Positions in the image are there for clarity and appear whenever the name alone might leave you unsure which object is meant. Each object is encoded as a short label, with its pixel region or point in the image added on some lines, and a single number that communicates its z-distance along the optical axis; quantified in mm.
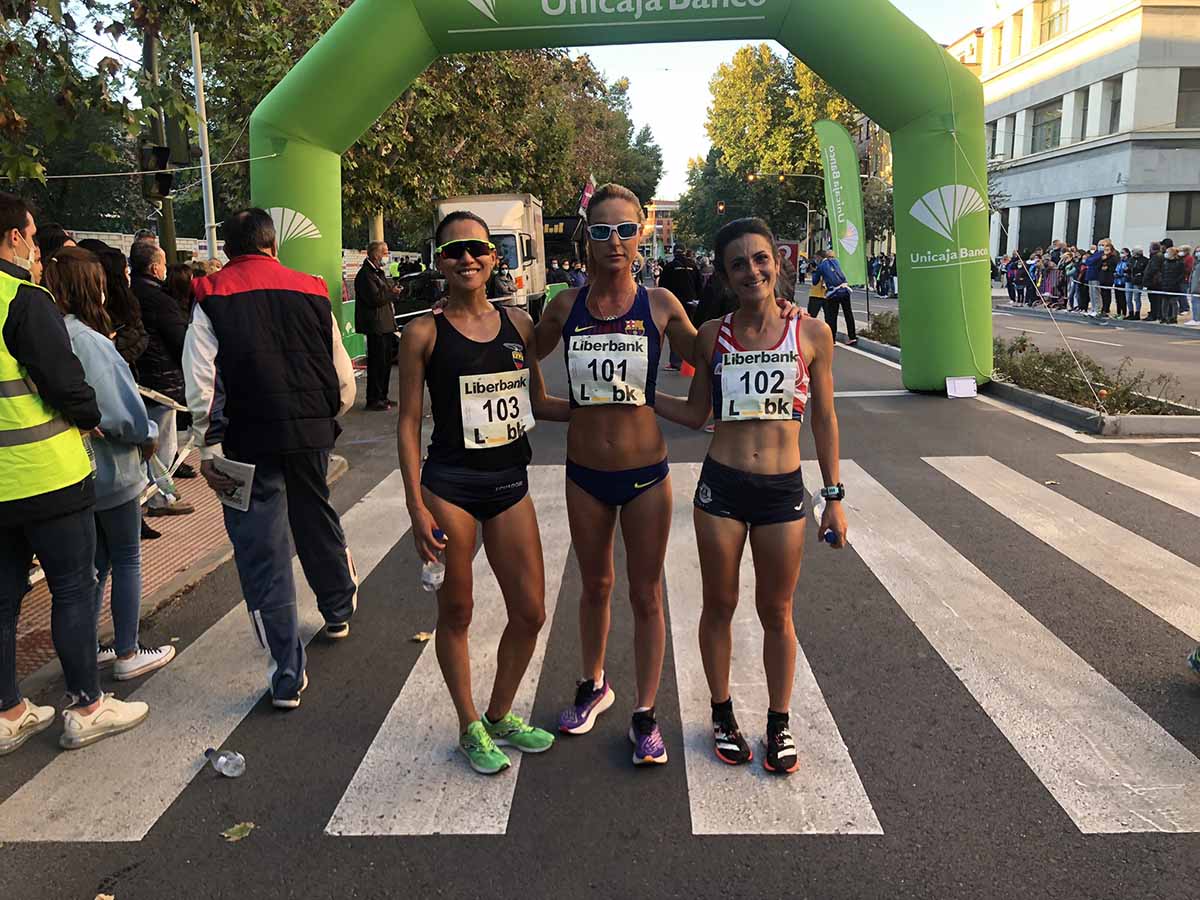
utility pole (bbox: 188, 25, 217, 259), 19562
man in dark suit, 11641
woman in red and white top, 3301
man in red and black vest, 3832
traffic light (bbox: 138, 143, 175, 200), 9195
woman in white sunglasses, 3316
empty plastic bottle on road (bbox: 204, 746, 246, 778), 3477
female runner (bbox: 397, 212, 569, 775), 3246
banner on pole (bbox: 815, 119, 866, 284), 16719
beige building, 33438
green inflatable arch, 10602
